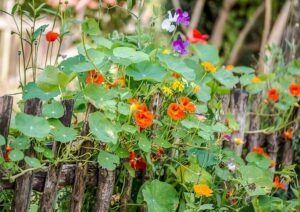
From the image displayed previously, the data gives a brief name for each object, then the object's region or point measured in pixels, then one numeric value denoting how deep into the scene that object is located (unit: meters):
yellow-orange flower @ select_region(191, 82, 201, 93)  3.14
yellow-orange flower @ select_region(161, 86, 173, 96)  3.00
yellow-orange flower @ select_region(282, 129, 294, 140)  4.26
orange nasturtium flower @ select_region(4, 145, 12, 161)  2.73
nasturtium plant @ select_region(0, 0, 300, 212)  2.73
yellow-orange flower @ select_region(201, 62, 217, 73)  3.44
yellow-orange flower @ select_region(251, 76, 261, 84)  4.16
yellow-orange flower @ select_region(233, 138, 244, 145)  3.73
